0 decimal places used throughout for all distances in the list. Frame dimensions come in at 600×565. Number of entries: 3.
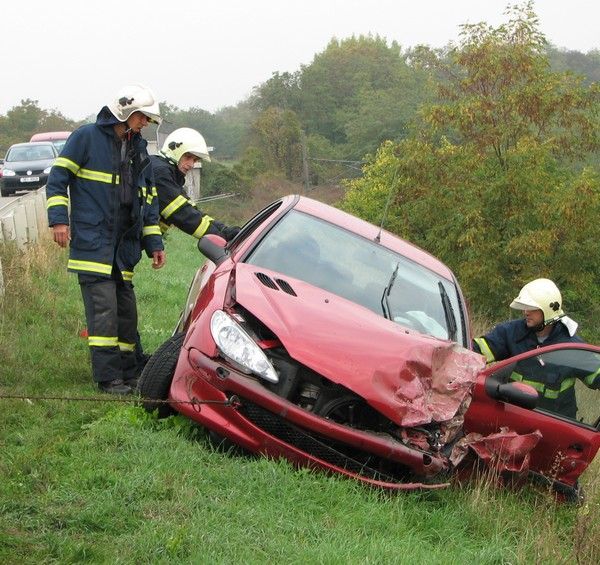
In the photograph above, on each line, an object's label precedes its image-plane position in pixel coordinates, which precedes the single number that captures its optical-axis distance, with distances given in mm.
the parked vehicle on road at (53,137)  33438
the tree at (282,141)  66000
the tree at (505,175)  21422
